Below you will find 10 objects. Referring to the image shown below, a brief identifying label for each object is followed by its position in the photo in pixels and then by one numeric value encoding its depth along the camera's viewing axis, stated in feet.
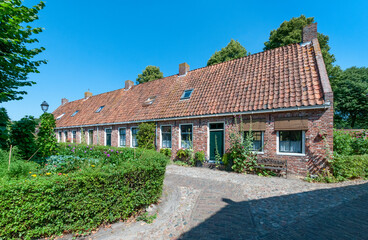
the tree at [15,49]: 21.62
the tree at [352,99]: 88.17
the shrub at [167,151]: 39.22
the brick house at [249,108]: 25.23
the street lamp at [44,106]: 28.45
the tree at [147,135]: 41.22
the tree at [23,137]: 25.59
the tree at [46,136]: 25.11
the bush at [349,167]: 23.43
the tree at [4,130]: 24.72
